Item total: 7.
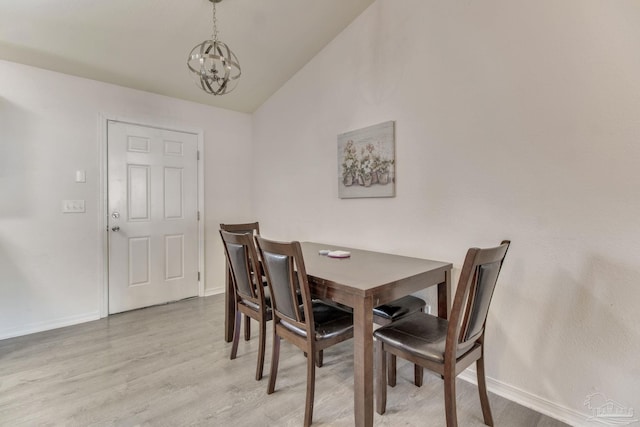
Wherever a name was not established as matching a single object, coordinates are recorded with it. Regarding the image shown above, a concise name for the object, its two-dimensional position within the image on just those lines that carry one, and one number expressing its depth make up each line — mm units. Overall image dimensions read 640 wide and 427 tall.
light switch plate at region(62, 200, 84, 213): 2686
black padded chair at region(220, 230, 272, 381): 1828
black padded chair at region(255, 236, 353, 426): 1479
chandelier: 1897
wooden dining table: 1310
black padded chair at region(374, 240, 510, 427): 1248
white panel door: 2971
